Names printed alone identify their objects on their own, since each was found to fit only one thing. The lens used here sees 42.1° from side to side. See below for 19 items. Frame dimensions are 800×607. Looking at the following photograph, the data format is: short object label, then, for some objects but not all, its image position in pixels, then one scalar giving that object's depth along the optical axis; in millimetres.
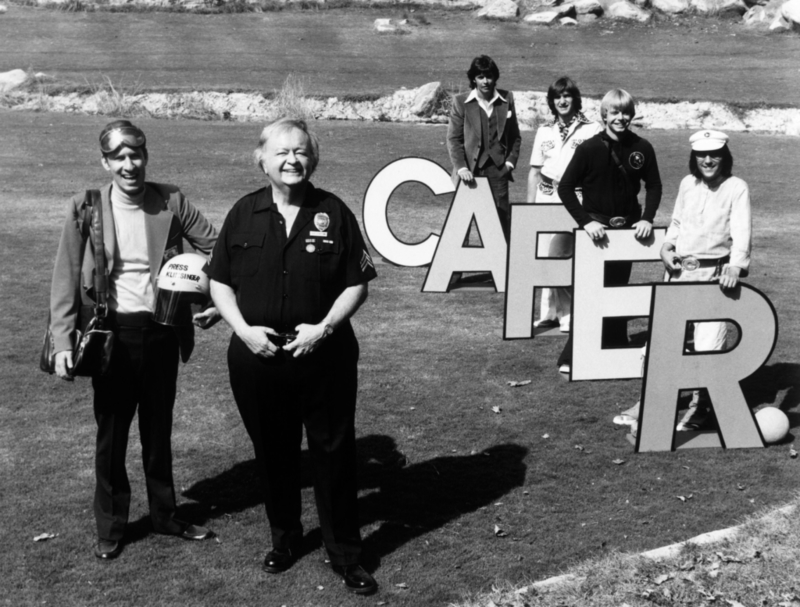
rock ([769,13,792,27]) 41875
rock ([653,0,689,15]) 44719
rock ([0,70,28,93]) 31109
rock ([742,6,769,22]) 43062
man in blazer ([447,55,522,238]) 11992
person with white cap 7402
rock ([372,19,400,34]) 41812
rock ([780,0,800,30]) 41619
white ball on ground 7609
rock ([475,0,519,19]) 44344
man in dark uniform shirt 5164
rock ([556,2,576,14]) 43875
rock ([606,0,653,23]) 43938
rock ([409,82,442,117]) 28906
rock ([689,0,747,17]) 44625
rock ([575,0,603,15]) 44469
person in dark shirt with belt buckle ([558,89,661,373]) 8527
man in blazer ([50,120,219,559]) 5512
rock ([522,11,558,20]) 43250
